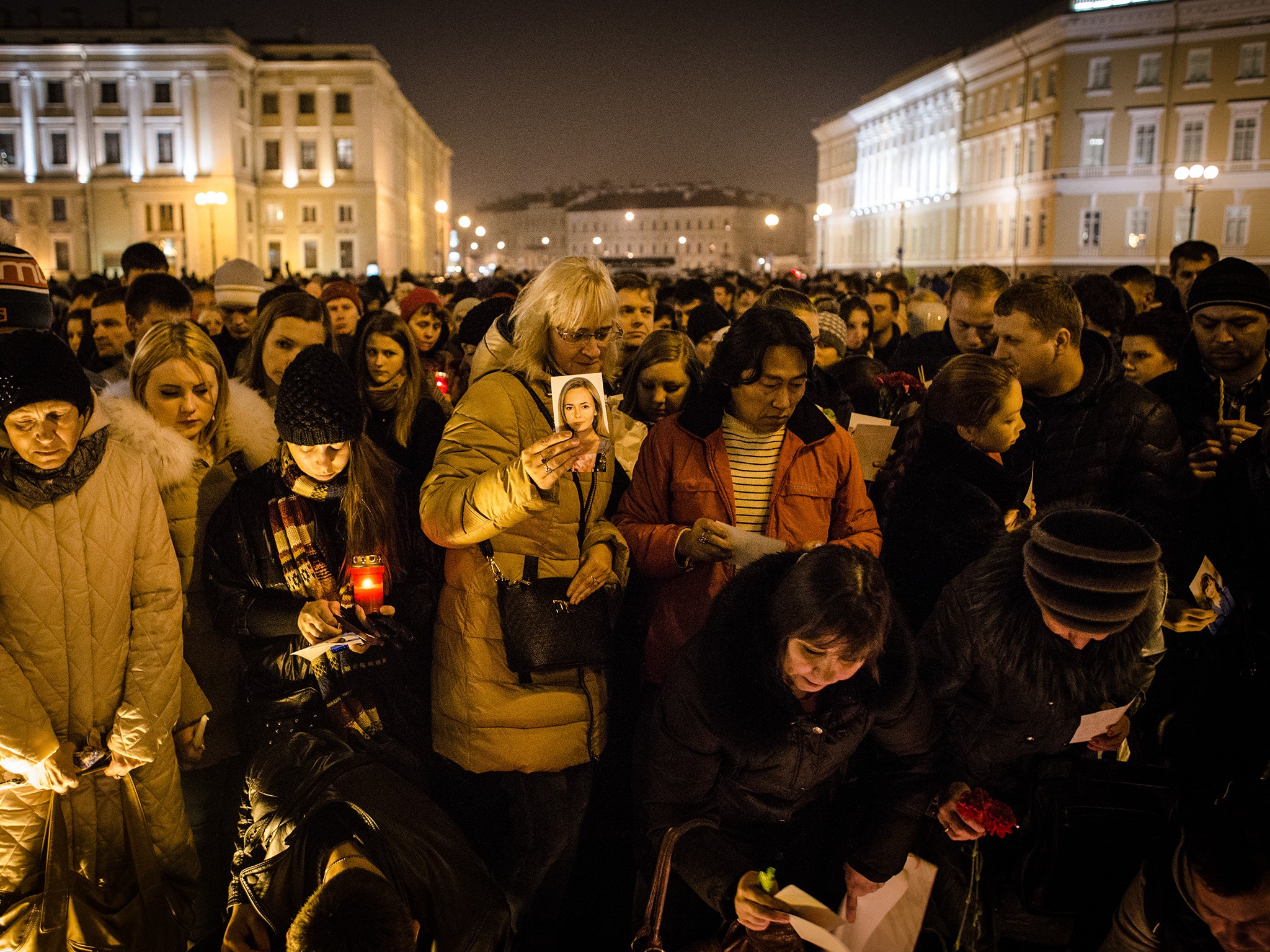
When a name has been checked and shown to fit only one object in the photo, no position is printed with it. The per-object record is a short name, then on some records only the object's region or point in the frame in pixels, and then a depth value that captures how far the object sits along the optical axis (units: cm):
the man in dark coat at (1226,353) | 446
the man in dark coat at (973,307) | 538
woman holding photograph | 296
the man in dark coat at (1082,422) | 373
